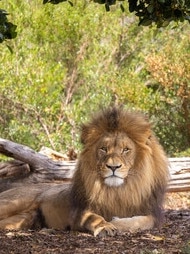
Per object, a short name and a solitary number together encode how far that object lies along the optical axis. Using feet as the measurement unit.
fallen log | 50.29
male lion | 39.88
